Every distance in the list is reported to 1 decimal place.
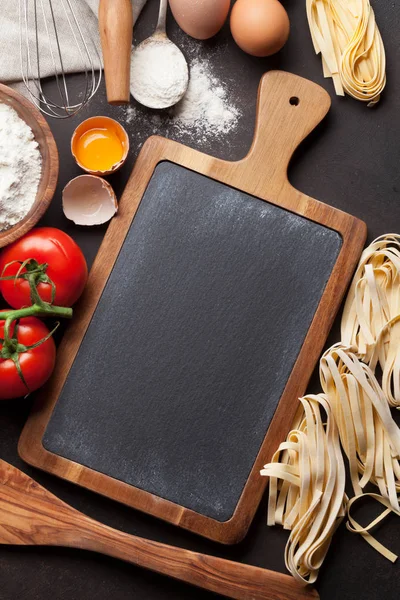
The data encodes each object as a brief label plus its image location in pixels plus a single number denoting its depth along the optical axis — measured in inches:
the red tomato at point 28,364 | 44.8
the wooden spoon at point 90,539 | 48.1
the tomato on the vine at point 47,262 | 45.6
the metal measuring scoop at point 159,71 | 51.1
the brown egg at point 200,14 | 48.7
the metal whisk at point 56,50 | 51.6
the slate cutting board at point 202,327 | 49.5
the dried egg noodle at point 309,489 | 49.0
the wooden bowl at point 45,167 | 46.3
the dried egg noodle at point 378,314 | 50.7
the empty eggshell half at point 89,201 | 49.8
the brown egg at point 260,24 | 49.0
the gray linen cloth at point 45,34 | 51.0
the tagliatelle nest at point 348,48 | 52.1
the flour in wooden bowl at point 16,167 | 45.7
